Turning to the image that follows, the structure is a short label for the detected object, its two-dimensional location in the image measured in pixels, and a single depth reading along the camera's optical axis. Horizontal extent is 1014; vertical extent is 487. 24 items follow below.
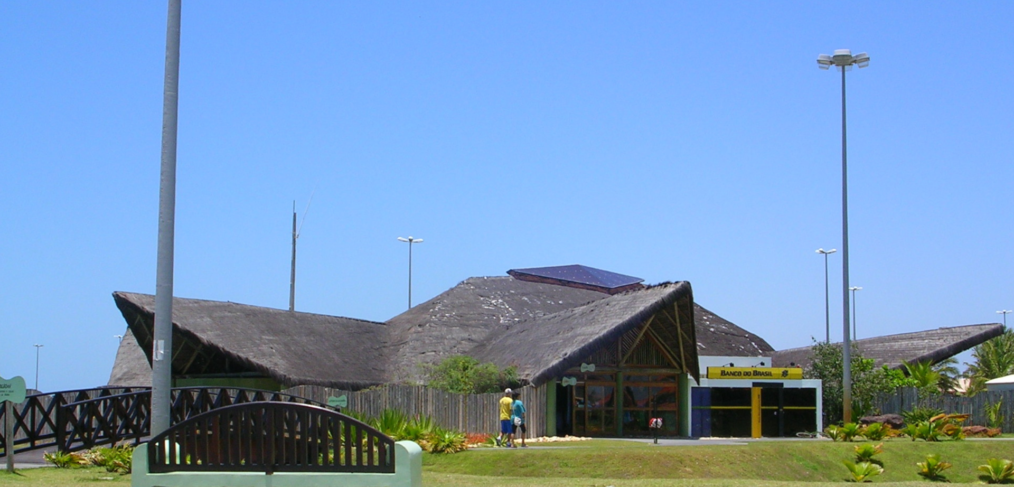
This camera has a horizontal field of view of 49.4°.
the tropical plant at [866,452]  25.44
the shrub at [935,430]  29.45
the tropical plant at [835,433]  29.64
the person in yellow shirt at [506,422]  26.27
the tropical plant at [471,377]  34.78
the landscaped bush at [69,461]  20.00
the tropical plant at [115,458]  19.02
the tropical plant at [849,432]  29.56
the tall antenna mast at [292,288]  63.91
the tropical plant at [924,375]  43.59
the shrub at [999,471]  20.83
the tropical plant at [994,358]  68.19
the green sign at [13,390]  18.98
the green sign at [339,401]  26.10
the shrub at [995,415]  38.78
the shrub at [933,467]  23.62
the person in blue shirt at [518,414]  26.62
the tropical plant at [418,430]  25.17
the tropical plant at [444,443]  24.30
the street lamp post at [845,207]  32.47
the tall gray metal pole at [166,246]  14.40
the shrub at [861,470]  22.70
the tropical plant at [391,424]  25.38
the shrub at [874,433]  29.20
